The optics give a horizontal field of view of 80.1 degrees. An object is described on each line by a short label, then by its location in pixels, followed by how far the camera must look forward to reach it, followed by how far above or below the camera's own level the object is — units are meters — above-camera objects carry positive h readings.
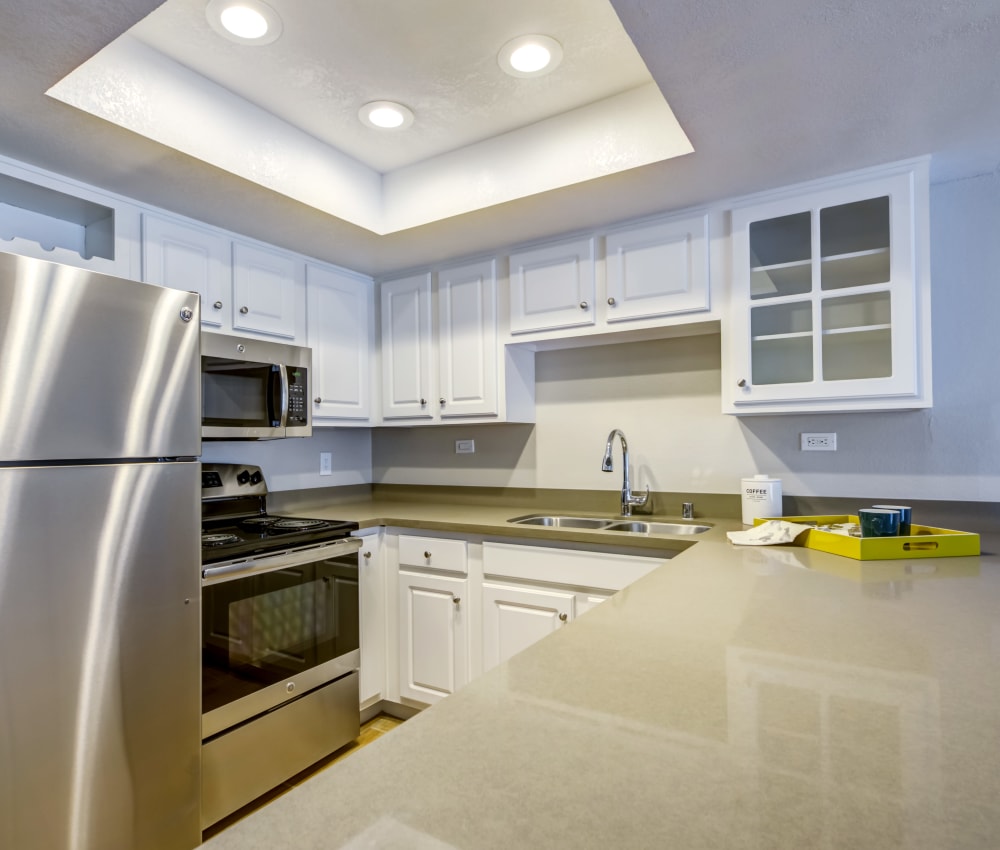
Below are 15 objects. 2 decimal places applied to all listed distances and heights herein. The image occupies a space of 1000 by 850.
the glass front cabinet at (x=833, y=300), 1.85 +0.43
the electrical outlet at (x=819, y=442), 2.20 -0.04
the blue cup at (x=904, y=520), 1.59 -0.24
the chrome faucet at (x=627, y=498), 2.51 -0.28
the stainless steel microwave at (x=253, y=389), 2.16 +0.17
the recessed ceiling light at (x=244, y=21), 1.55 +1.11
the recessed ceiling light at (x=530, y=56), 1.70 +1.11
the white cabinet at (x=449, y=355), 2.70 +0.37
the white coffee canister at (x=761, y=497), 2.10 -0.24
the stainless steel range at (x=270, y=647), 1.80 -0.72
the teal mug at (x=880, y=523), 1.55 -0.24
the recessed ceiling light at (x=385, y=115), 1.99 +1.09
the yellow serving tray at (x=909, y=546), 1.51 -0.30
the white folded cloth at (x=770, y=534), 1.73 -0.30
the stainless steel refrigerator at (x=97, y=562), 1.31 -0.31
